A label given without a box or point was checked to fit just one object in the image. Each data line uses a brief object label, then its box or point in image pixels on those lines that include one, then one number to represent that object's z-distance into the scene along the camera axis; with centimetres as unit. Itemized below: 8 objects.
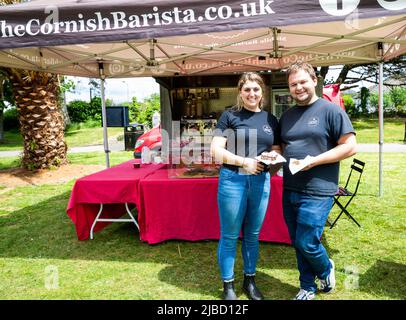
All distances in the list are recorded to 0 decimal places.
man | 246
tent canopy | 242
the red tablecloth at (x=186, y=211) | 409
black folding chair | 447
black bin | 1499
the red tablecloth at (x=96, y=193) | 418
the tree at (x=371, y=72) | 2142
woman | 264
